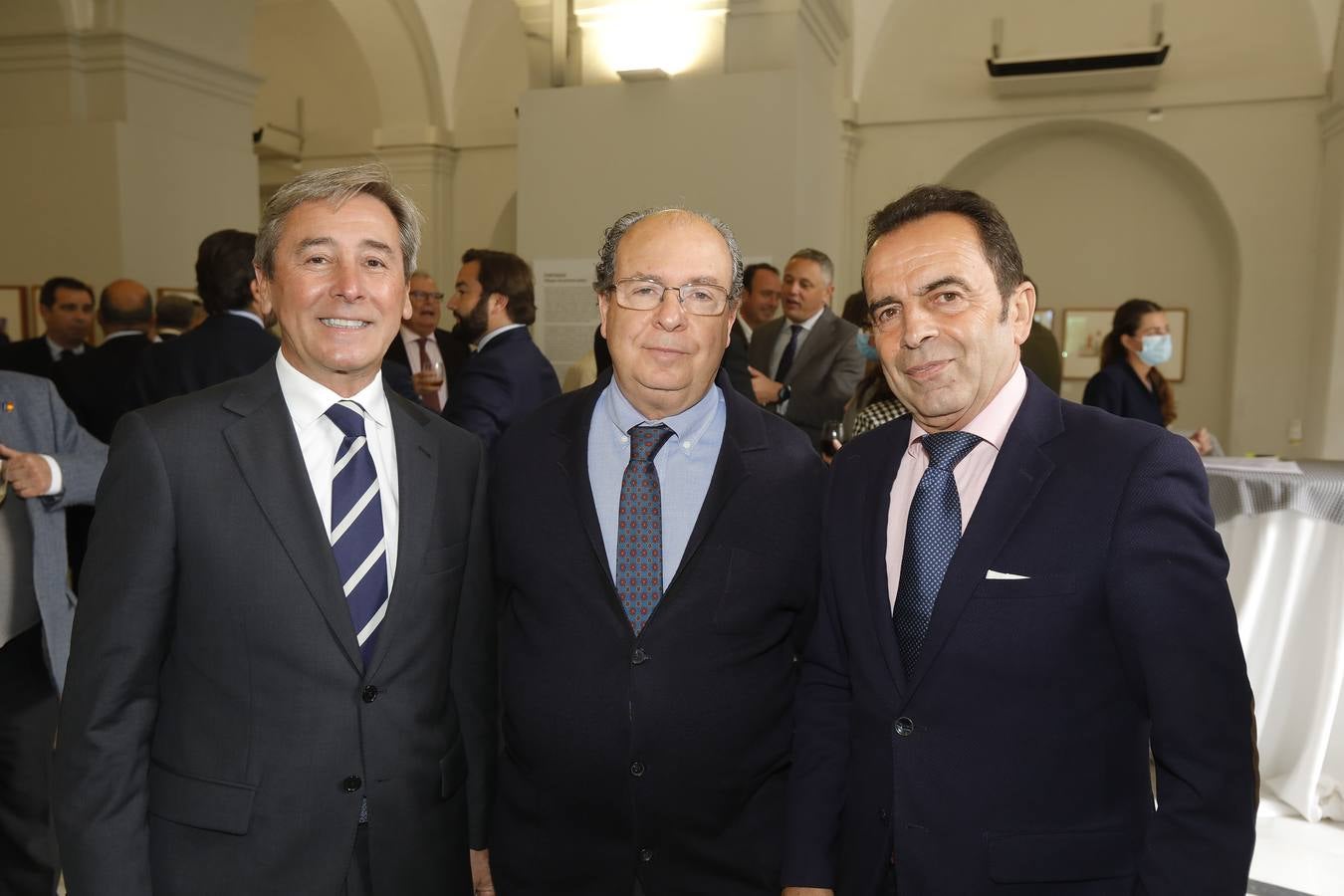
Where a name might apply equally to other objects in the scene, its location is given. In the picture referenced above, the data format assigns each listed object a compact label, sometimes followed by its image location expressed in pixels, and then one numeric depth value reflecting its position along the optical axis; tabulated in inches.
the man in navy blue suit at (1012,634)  53.4
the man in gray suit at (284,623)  56.9
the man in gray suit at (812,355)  188.9
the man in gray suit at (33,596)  96.4
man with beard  142.4
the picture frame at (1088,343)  399.9
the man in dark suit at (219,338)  127.2
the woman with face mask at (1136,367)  182.2
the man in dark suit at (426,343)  227.3
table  142.3
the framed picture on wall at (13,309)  274.1
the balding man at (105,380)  176.1
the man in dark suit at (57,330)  205.5
